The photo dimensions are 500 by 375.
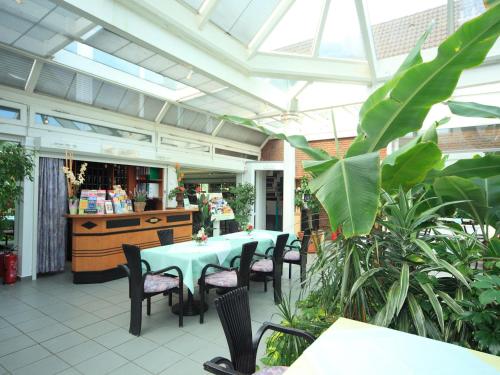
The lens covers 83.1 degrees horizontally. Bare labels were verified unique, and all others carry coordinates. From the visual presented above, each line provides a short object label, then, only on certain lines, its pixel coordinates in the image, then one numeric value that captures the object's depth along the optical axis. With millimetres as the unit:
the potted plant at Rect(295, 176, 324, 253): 6287
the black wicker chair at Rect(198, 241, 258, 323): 3654
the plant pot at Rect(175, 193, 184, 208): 7185
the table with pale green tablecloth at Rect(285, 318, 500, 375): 1018
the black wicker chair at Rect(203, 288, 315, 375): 1759
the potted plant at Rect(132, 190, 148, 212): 6000
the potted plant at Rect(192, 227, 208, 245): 4441
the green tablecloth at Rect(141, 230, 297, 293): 3629
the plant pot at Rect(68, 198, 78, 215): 5164
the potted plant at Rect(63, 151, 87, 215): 5180
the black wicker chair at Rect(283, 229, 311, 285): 4470
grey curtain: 5434
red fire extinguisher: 4941
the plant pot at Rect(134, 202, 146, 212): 6004
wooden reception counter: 5121
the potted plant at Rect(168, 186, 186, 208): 7152
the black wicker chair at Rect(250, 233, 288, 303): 4371
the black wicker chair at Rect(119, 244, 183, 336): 3246
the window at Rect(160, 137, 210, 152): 7604
